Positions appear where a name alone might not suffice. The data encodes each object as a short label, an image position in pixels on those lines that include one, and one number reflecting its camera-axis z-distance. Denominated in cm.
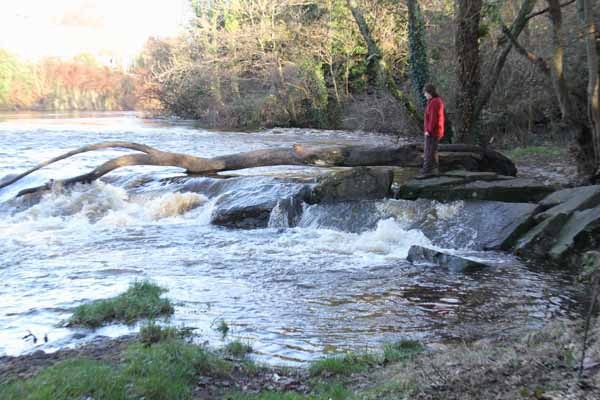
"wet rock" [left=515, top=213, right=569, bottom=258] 1031
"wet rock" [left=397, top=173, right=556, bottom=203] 1244
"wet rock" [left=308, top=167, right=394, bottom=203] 1385
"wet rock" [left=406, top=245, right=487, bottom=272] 951
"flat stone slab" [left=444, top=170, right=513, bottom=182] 1338
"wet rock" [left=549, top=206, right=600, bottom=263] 966
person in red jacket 1289
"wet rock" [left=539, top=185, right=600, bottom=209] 1095
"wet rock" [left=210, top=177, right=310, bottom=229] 1397
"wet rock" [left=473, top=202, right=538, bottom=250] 1098
